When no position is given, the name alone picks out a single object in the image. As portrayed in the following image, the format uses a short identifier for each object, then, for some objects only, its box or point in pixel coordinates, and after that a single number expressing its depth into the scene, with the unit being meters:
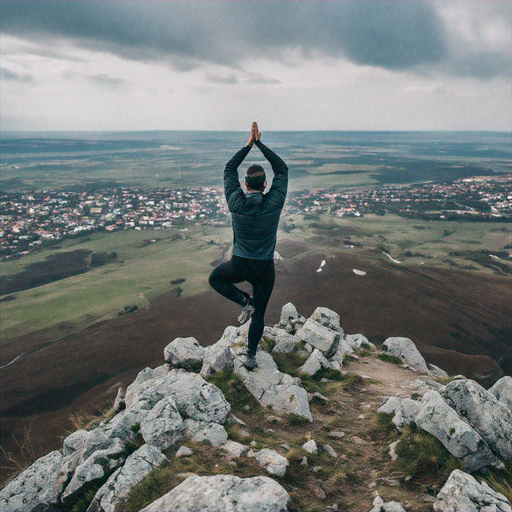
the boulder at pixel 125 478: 5.15
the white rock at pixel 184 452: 5.80
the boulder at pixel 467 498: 4.39
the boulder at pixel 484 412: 6.41
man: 6.11
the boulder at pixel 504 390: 9.38
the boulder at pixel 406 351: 13.14
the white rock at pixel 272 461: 5.28
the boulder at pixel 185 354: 9.96
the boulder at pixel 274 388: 7.86
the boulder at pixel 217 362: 8.69
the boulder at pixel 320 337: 11.51
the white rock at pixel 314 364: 10.10
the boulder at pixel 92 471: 5.80
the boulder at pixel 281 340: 11.16
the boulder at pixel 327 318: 14.94
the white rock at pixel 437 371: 14.08
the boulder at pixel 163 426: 6.24
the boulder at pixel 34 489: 6.34
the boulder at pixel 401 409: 7.04
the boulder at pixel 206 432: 6.23
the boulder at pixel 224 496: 4.17
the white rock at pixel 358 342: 13.96
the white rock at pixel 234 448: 5.82
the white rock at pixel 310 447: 6.20
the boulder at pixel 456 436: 5.76
